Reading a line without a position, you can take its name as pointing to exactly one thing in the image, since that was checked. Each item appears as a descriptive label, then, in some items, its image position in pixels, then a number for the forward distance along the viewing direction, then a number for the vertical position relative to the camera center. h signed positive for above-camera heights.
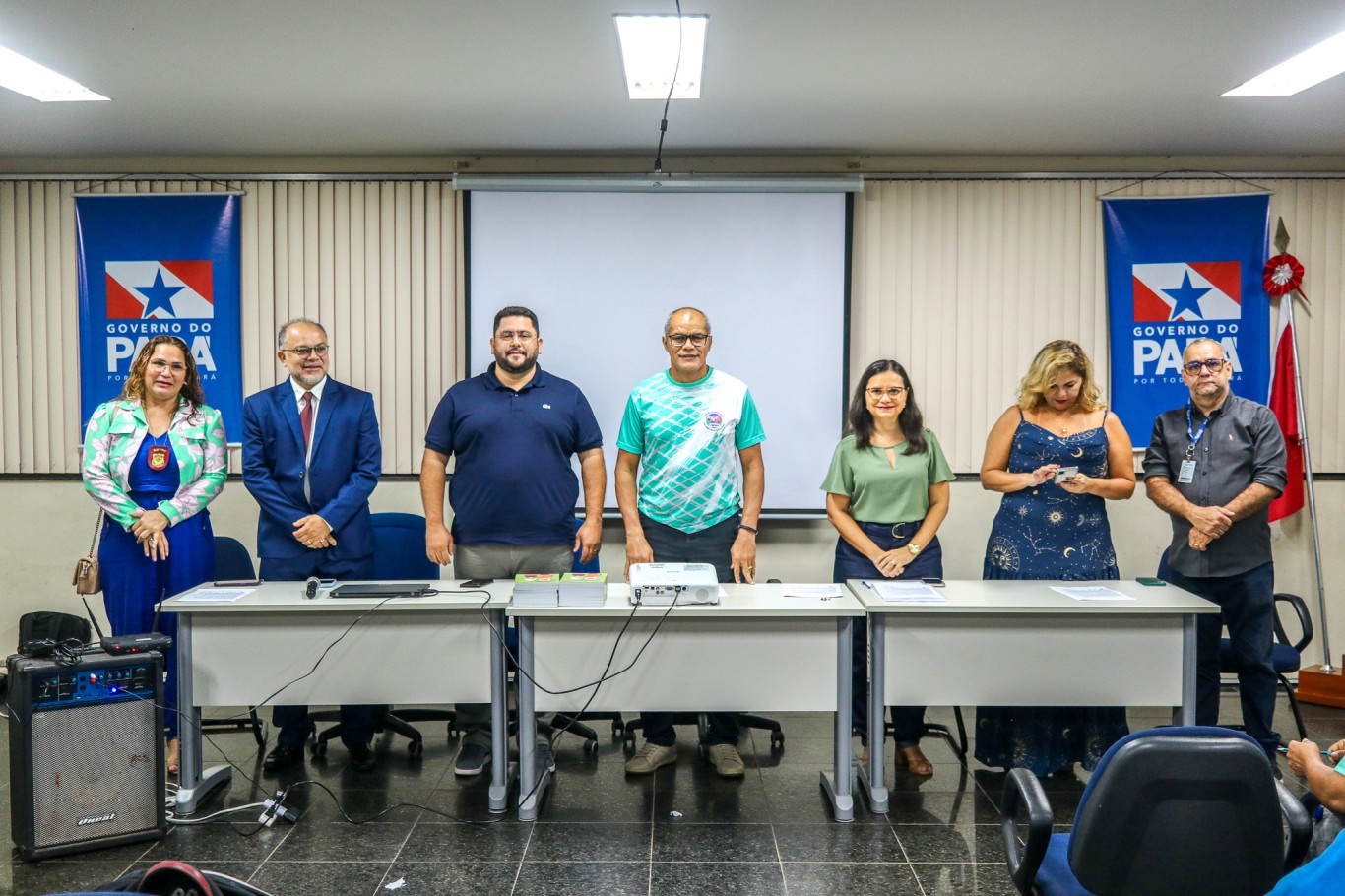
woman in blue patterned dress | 3.37 -0.29
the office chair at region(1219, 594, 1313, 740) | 3.65 -0.91
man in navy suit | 3.56 -0.18
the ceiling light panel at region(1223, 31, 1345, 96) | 3.45 +1.38
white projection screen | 4.73 +0.71
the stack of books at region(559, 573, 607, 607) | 3.11 -0.55
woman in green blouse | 3.52 -0.25
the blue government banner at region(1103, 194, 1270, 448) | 4.75 +0.76
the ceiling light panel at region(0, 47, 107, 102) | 3.56 +1.38
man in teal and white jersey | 3.55 -0.19
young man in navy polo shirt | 3.61 -0.17
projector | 3.05 -0.53
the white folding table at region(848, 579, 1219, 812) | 3.13 -0.78
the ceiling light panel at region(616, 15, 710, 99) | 3.18 +1.37
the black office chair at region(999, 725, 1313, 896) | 1.64 -0.70
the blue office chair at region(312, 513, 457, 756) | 4.05 -0.54
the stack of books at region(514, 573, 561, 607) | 3.10 -0.55
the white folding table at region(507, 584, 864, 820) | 3.11 -0.79
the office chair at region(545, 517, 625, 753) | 3.83 -1.25
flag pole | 4.62 -0.19
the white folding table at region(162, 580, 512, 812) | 3.14 -0.78
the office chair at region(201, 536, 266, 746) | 4.04 -0.58
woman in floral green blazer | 3.44 -0.22
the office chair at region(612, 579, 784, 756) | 3.81 -1.25
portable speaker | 2.77 -0.99
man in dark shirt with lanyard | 3.54 -0.34
